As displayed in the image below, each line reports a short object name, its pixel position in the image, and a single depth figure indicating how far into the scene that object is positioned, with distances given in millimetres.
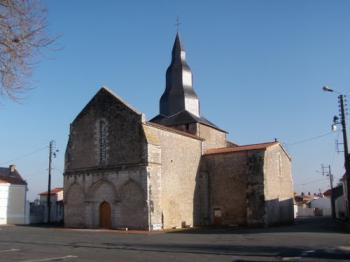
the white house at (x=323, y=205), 72938
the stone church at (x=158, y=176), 31672
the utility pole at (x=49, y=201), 43950
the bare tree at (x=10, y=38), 8125
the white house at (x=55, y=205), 49194
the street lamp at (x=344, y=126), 26161
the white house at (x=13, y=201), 43031
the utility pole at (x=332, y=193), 52781
